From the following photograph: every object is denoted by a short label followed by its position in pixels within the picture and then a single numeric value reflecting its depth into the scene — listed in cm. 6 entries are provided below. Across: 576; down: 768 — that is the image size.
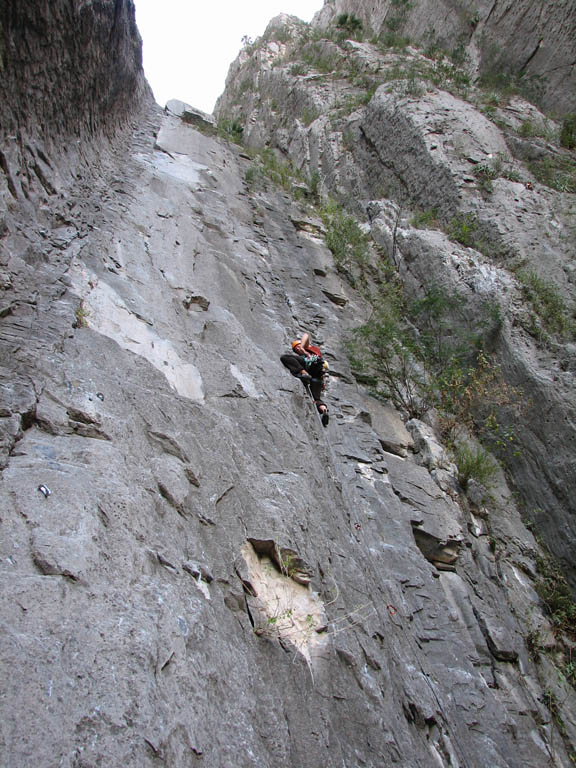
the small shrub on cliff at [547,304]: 908
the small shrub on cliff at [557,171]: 1227
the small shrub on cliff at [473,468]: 794
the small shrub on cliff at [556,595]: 686
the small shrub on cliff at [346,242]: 1198
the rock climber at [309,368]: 701
